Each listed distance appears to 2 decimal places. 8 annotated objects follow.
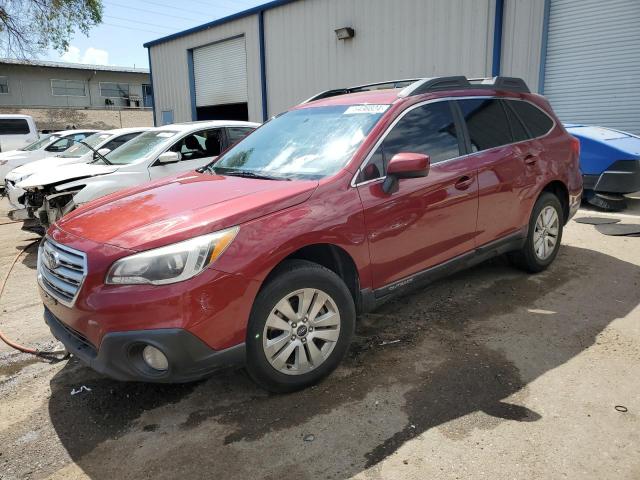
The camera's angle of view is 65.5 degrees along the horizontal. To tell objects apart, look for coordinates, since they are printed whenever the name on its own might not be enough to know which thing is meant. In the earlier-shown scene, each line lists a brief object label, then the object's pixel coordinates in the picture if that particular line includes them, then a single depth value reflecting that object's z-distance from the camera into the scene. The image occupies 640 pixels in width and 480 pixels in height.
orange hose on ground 3.68
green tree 22.47
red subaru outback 2.49
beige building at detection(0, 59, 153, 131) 30.92
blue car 7.36
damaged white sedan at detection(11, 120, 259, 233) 6.10
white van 15.91
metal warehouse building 10.09
